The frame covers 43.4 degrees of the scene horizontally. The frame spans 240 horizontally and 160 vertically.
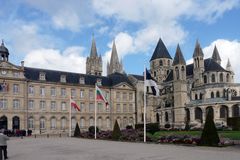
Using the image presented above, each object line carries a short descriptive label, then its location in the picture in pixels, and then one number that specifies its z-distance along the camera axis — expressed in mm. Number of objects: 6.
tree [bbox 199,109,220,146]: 19312
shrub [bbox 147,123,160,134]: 36875
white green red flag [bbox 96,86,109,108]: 33156
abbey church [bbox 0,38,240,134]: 49719
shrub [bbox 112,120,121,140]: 28794
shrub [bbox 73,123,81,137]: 37825
